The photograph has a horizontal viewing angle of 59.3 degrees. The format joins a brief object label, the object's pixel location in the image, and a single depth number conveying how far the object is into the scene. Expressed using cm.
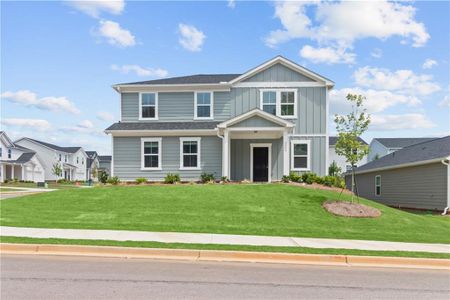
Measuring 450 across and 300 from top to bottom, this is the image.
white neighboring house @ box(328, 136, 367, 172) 5405
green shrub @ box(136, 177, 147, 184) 2127
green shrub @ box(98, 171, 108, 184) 2225
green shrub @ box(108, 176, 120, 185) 2177
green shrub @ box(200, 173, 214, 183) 2162
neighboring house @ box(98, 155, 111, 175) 8643
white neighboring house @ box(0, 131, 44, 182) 4956
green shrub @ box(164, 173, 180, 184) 2103
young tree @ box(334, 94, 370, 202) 1441
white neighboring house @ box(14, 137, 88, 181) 5916
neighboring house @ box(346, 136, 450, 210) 2134
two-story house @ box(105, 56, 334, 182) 2280
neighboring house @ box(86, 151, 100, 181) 7382
